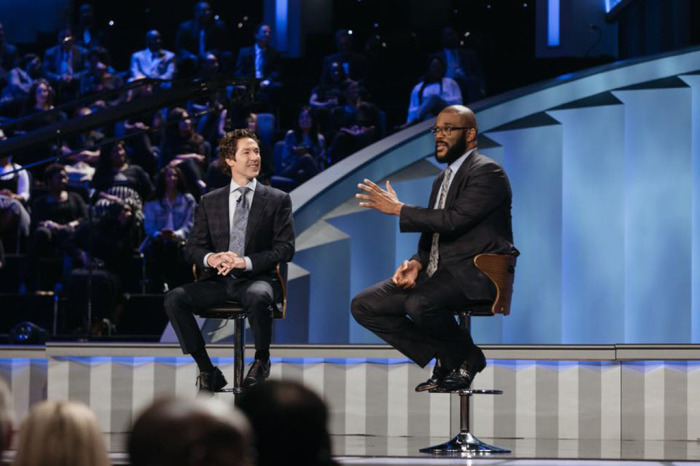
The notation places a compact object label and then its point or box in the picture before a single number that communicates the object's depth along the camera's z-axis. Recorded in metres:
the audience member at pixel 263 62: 21.97
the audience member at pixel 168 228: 15.72
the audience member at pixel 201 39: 23.03
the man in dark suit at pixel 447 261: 8.89
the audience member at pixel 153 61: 22.67
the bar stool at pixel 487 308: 8.84
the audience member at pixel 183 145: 18.44
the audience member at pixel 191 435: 2.92
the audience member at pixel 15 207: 16.57
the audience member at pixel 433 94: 19.22
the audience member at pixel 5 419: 3.36
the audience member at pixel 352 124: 18.89
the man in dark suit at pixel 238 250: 9.46
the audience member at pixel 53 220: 16.41
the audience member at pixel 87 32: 24.08
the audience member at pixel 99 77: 21.03
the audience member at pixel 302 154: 18.12
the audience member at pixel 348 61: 21.61
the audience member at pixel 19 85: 21.30
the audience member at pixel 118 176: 17.45
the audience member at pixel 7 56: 22.73
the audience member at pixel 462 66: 20.53
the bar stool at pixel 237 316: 9.54
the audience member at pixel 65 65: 22.06
